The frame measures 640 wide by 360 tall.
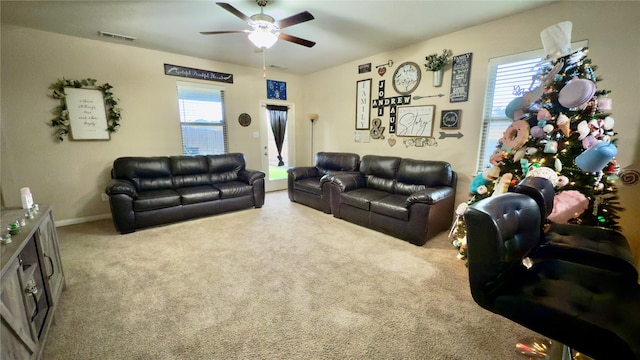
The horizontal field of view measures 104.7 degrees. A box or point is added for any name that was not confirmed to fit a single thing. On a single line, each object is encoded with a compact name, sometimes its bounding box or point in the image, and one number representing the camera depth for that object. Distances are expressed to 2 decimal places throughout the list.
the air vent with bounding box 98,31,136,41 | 3.31
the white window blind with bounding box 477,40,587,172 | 2.78
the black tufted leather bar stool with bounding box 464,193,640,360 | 0.93
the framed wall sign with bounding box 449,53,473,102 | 3.22
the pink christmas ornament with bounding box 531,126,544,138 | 2.11
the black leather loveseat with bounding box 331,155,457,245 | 2.93
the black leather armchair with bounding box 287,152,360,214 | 4.16
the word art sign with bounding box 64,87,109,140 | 3.50
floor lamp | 5.47
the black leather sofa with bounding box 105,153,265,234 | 3.22
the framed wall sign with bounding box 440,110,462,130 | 3.38
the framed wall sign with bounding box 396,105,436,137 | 3.68
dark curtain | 5.51
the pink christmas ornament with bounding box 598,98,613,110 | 1.92
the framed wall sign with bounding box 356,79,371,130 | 4.48
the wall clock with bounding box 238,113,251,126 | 5.04
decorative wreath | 3.39
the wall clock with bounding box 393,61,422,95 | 3.77
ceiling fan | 2.32
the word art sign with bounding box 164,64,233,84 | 4.18
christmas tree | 1.90
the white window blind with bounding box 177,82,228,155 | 4.48
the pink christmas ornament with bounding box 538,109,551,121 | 2.08
